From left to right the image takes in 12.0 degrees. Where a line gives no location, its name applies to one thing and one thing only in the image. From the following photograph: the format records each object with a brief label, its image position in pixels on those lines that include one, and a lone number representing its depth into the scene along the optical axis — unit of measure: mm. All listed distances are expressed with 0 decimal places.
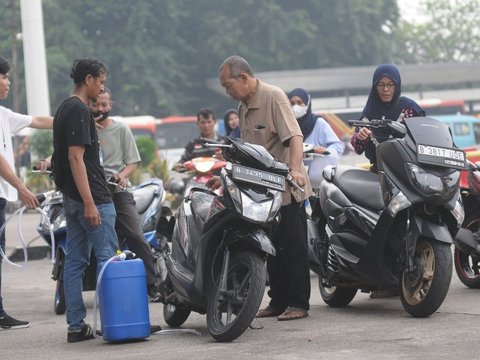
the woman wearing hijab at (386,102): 16201
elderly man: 14553
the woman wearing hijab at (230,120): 25605
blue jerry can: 13416
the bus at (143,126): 113978
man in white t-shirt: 15093
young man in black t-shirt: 13636
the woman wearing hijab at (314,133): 21247
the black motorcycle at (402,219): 13927
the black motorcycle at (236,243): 12854
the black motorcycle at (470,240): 16557
